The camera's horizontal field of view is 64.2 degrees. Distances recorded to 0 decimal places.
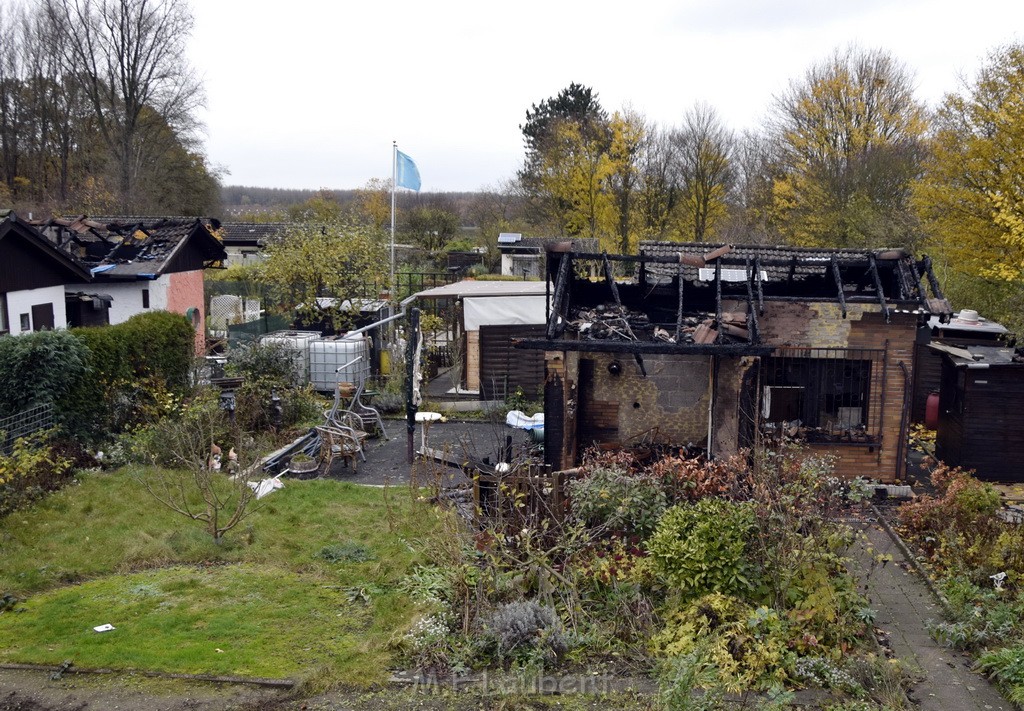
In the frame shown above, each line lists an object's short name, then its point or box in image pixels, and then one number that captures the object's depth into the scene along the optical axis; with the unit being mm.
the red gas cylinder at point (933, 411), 14781
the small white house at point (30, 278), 15531
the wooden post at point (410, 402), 14590
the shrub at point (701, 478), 9055
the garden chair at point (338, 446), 14352
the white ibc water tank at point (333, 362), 20031
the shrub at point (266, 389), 16328
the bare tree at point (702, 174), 37406
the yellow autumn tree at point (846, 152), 28375
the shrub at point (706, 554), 7969
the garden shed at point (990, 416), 12953
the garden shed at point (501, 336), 19125
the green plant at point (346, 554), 10195
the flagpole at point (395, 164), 25406
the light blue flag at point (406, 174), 25872
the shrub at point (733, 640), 7266
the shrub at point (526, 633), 7633
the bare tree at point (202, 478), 10508
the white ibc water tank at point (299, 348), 19453
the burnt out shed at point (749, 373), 12070
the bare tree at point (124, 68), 39000
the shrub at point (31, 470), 10820
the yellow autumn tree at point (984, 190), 16672
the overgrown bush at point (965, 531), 9000
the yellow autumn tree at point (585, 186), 38906
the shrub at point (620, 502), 8906
